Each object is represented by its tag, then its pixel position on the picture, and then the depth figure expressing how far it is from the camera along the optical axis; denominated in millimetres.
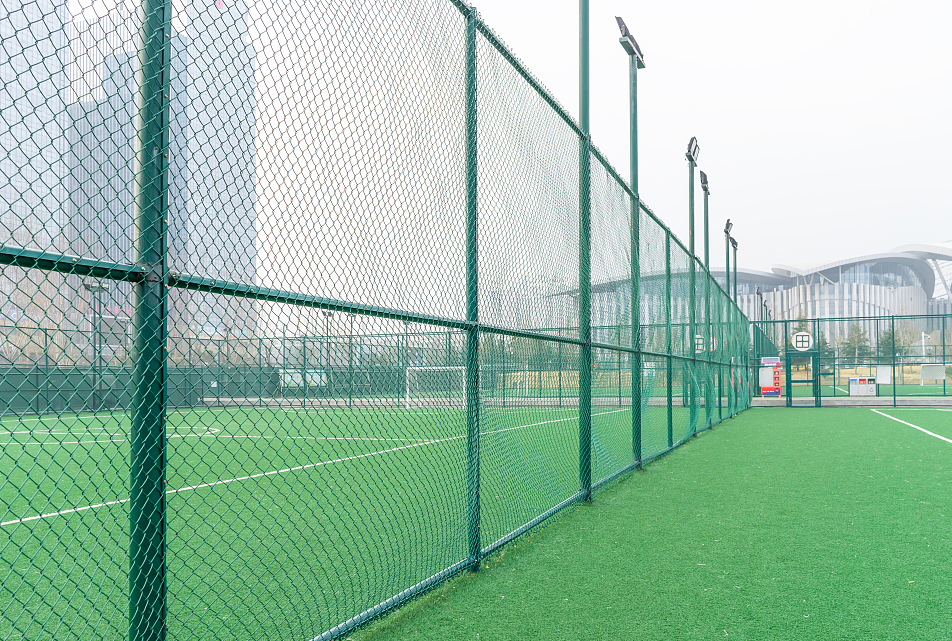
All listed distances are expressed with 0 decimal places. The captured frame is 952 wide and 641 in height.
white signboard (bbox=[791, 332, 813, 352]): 25531
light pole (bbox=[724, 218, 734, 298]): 22467
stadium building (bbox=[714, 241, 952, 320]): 94250
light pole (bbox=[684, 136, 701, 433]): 12531
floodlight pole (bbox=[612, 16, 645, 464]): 8539
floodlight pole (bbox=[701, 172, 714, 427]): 14312
